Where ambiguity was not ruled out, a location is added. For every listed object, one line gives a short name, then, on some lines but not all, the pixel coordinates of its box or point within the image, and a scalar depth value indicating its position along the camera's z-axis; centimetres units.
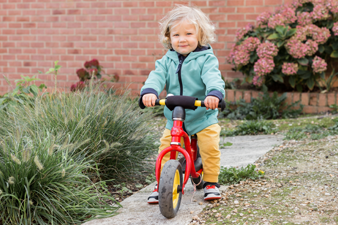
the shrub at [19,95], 367
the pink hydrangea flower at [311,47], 513
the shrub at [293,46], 516
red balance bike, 207
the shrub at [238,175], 283
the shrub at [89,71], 615
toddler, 246
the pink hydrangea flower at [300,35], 516
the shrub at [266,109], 536
